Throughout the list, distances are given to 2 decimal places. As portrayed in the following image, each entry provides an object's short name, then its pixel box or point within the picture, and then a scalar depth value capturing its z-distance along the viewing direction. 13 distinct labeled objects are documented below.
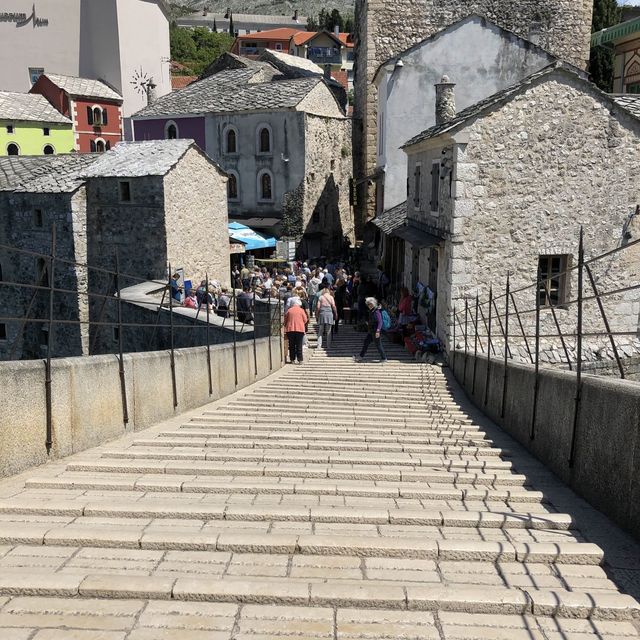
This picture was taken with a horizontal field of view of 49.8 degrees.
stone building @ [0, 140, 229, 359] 23.62
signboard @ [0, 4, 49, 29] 49.25
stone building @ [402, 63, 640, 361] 14.85
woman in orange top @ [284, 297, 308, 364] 15.12
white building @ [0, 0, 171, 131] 47.91
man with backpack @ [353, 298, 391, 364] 15.29
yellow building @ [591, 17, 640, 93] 28.14
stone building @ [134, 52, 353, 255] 33.16
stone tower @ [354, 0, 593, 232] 30.48
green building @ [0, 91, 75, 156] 39.62
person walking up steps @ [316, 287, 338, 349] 17.23
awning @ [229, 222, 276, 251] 29.09
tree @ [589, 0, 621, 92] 34.84
